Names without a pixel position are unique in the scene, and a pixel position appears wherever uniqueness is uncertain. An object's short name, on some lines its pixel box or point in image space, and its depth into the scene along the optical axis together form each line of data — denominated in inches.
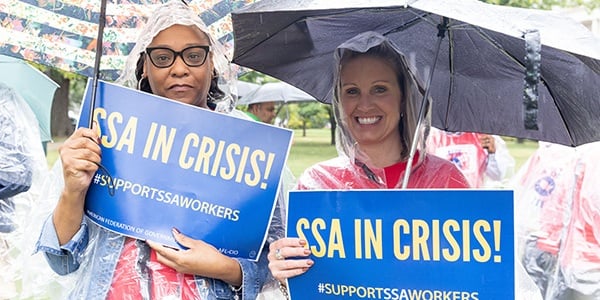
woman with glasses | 82.4
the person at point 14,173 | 136.8
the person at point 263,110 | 303.5
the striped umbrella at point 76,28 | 100.3
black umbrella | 96.0
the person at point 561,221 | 157.6
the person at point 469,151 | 237.5
